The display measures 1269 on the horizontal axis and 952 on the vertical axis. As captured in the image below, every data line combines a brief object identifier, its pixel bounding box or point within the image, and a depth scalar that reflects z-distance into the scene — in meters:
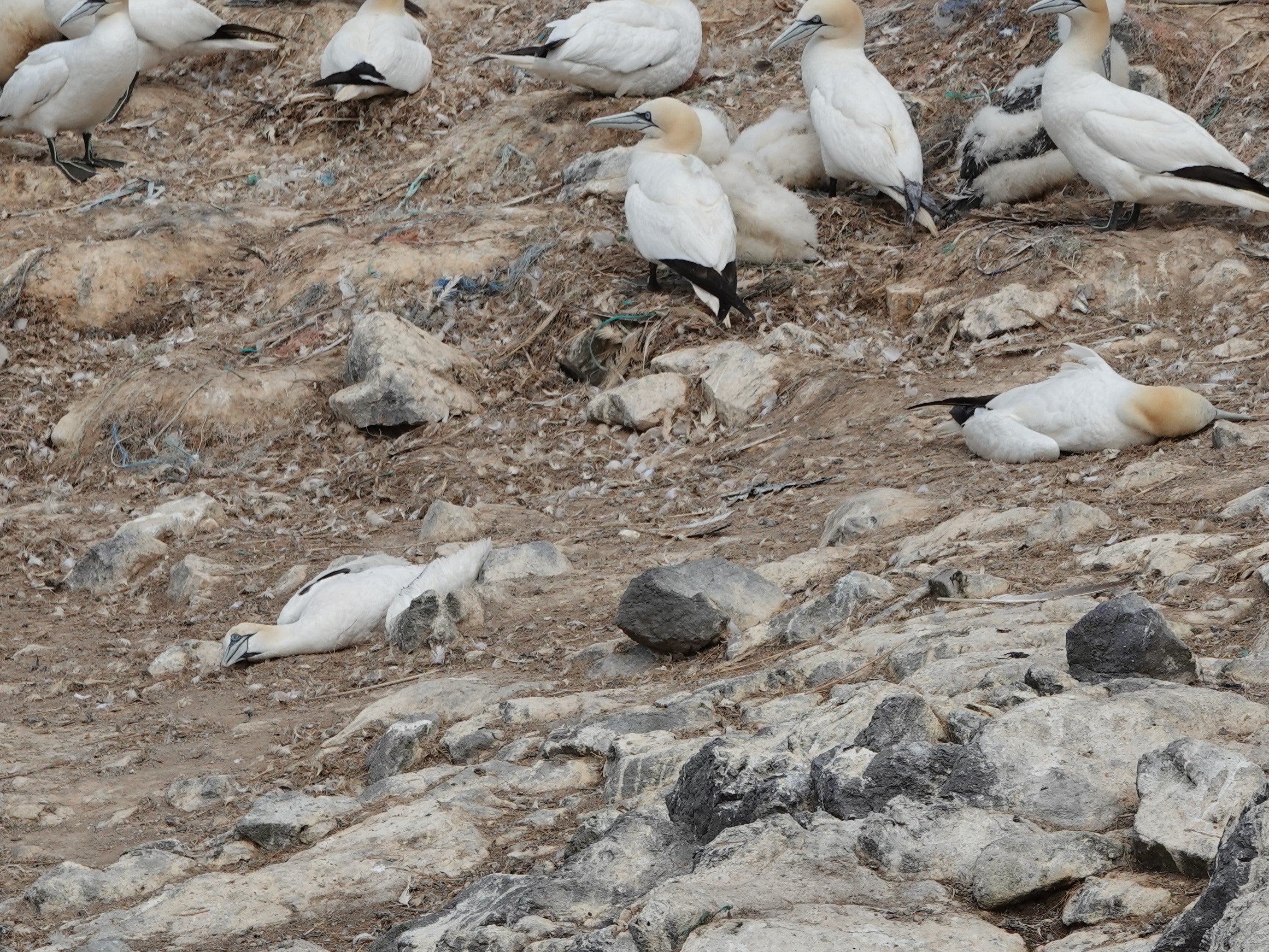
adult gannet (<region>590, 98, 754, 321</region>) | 16.44
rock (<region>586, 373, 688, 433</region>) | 15.41
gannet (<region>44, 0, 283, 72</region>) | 24.16
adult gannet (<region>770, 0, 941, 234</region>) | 17.50
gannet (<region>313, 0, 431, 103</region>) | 22.48
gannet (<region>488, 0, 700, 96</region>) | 21.03
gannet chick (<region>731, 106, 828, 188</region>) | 18.98
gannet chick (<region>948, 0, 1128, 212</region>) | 17.44
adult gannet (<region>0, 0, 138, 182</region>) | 22.03
